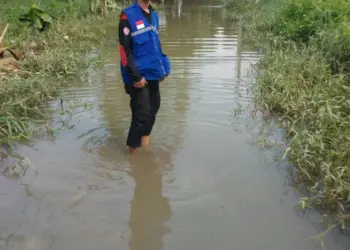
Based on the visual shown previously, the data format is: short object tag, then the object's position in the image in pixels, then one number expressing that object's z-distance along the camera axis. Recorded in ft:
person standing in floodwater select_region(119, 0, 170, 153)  12.32
